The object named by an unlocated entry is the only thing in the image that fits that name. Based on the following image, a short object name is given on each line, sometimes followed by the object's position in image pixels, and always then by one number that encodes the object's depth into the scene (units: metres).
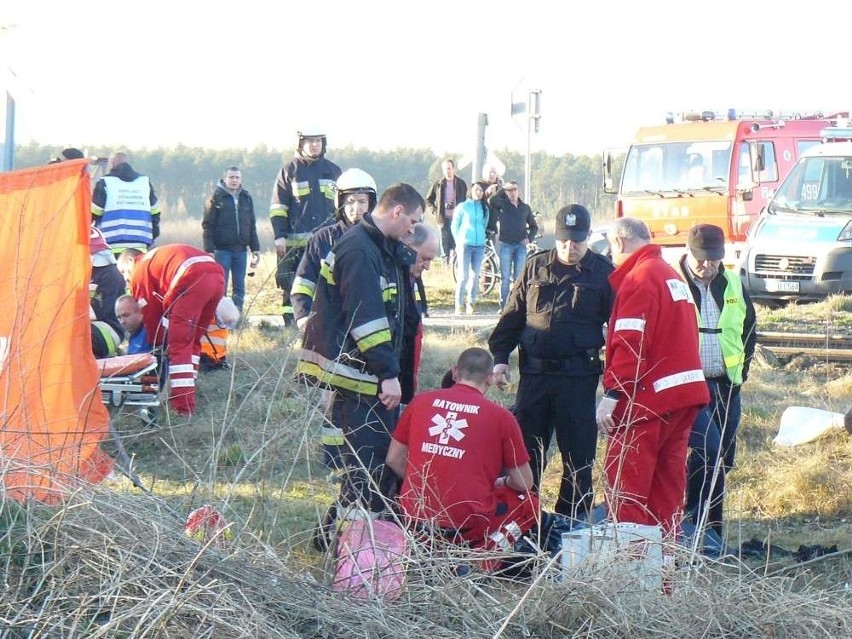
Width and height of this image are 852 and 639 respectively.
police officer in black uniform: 12.59
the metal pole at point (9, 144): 15.40
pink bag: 8.04
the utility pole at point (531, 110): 33.31
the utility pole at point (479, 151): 35.50
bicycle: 33.00
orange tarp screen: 12.01
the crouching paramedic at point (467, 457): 10.18
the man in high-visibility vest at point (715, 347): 12.87
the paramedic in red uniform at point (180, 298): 15.92
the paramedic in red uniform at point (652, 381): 11.38
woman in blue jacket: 28.83
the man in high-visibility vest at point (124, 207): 21.08
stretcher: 15.79
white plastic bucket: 8.23
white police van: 28.66
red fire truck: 34.75
